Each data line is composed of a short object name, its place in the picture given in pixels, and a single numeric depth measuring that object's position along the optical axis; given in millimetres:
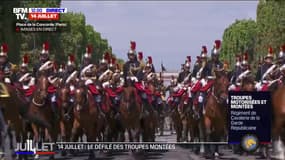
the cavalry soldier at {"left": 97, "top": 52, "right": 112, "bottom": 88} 24828
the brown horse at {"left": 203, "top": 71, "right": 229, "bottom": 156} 21906
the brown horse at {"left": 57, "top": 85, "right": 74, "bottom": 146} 23609
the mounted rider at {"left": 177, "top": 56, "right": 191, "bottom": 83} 27297
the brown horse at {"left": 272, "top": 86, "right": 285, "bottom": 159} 17903
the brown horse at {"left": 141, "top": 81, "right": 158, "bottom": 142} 23562
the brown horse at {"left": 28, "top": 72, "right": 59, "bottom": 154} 21953
